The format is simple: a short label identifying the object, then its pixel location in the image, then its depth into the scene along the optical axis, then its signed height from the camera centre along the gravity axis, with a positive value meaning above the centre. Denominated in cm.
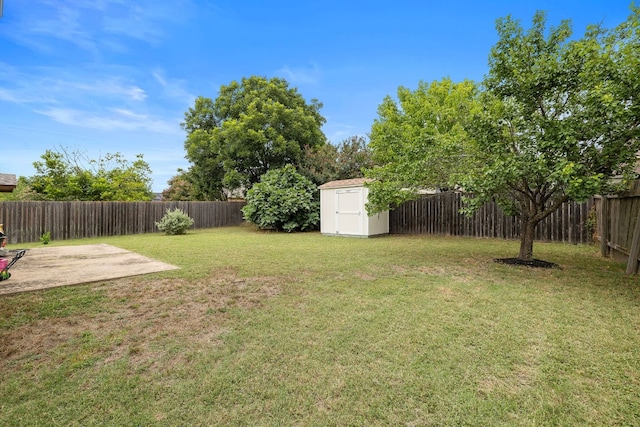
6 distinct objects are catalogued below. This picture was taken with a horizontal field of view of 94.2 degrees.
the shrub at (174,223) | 1237 -48
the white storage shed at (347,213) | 1097 -1
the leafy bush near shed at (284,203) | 1308 +41
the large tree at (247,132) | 1647 +461
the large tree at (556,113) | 420 +157
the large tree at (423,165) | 569 +105
